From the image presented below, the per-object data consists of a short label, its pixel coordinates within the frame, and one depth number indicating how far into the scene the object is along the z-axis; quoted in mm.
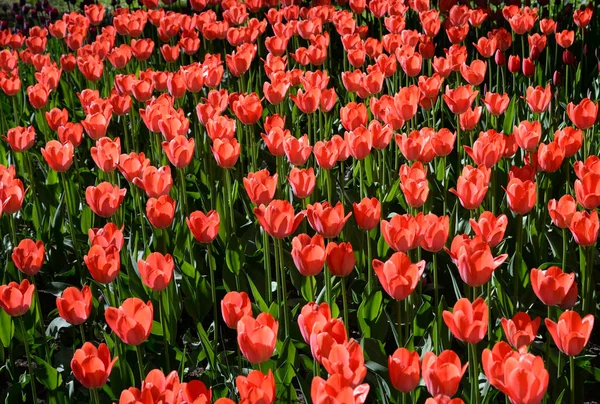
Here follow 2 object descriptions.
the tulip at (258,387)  1653
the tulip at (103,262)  2318
